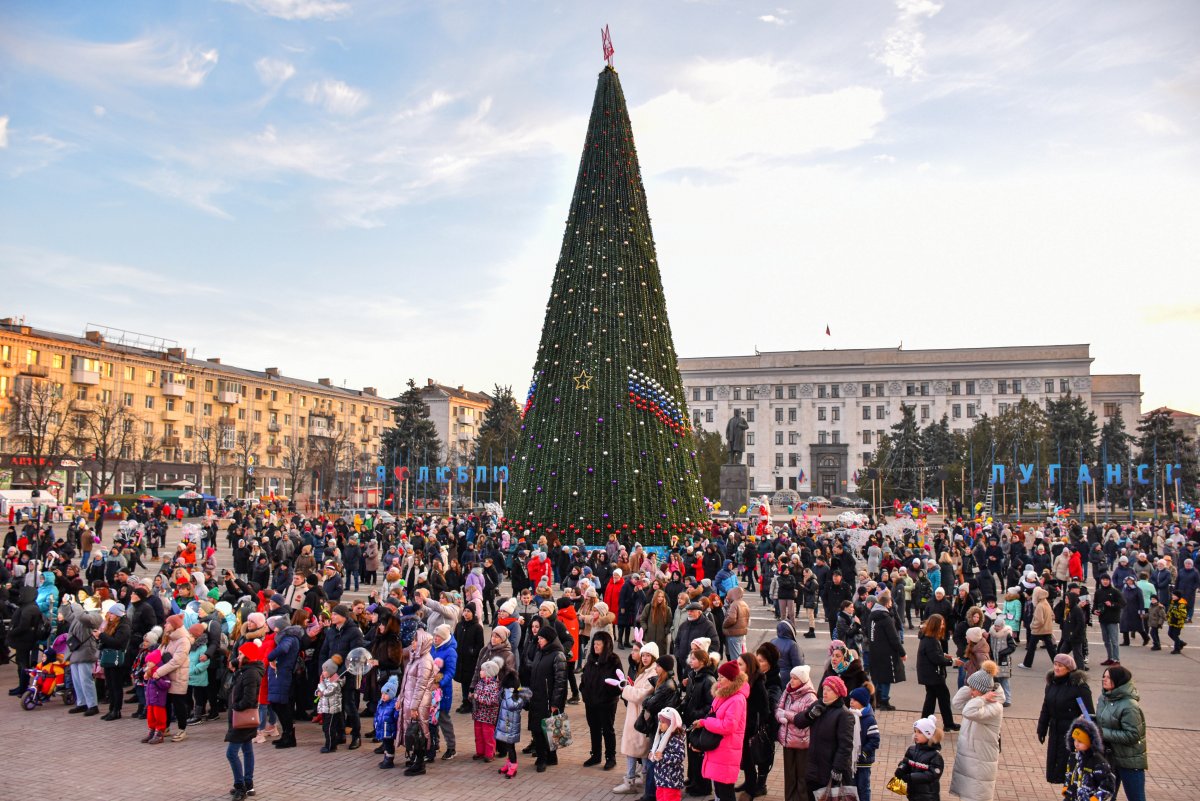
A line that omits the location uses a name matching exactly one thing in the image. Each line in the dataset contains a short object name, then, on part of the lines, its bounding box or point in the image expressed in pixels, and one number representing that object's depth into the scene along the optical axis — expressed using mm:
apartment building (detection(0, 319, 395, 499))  59031
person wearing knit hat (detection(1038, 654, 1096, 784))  7914
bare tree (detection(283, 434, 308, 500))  77150
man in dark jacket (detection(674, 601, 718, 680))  10641
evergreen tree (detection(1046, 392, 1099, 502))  61188
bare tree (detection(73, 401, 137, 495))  58938
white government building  97938
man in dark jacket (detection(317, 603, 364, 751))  10227
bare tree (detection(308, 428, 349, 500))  70312
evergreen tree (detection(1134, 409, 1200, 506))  61706
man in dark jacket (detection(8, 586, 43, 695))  12727
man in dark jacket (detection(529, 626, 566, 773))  9523
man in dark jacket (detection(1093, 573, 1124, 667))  14266
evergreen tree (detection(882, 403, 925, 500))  66181
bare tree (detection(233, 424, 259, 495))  76038
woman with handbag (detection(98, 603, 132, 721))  11797
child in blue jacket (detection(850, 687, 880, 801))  7562
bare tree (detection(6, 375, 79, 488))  51688
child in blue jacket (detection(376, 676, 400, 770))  9594
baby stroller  12266
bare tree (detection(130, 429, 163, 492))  63509
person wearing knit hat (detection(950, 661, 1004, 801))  7344
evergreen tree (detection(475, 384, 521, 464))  69125
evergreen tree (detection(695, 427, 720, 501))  73188
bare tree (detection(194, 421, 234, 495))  73562
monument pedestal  40938
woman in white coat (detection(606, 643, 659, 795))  8469
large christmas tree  24109
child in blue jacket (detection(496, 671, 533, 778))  9367
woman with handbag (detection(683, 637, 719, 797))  8172
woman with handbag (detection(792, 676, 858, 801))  7082
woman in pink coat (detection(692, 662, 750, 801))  7734
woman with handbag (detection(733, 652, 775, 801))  8242
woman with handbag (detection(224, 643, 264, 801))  8453
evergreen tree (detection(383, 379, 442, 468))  65438
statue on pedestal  44688
